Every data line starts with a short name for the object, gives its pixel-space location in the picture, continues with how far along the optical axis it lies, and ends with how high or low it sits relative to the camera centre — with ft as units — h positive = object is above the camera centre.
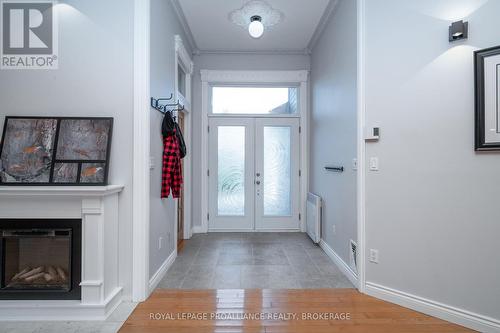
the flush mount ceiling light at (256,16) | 9.66 +6.15
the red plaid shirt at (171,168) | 8.60 -0.05
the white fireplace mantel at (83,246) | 6.38 -1.94
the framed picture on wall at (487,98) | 5.84 +1.54
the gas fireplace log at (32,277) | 6.71 -2.83
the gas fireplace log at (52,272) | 6.75 -2.73
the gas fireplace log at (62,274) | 6.71 -2.75
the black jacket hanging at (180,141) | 9.13 +0.89
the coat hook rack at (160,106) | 7.90 +1.99
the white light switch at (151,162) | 7.57 +0.13
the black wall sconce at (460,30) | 6.20 +3.24
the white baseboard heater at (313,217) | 11.98 -2.41
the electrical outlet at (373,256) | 7.60 -2.61
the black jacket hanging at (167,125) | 8.72 +1.37
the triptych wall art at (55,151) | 6.73 +0.41
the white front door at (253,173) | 14.53 -0.36
